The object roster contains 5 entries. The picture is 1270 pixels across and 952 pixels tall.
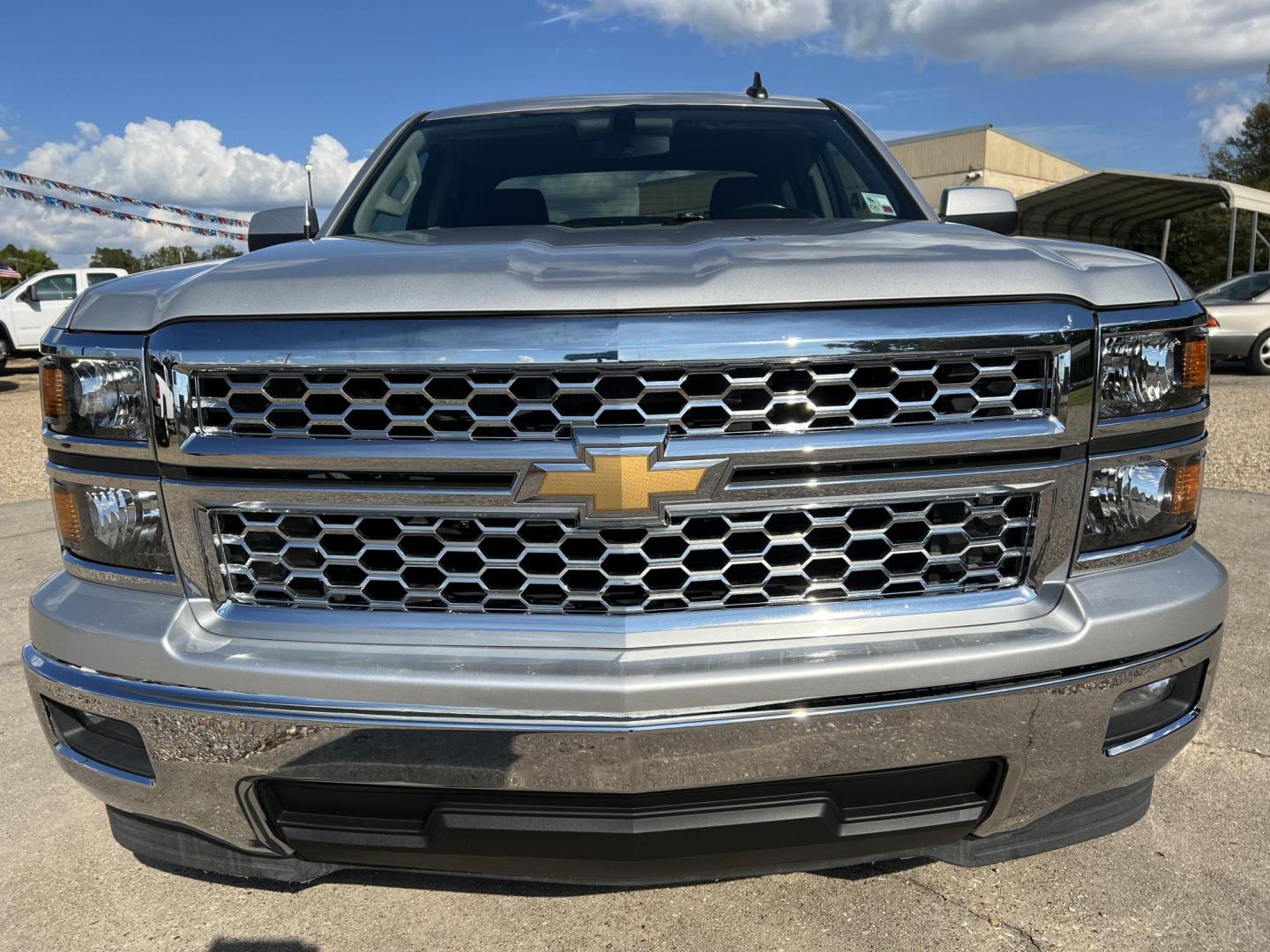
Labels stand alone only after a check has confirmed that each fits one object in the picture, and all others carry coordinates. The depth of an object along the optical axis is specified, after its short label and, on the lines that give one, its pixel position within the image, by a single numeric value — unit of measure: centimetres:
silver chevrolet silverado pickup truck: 157
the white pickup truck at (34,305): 1859
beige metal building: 3194
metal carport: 2000
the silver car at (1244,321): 1309
